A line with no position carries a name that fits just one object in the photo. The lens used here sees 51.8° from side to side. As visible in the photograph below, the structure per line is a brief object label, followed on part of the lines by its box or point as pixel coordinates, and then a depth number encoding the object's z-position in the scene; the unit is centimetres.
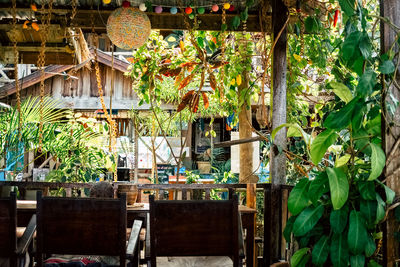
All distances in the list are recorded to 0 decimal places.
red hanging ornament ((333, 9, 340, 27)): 328
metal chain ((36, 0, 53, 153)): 341
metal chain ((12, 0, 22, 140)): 344
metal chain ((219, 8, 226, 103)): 362
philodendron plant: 168
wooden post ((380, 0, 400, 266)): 178
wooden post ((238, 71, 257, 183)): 500
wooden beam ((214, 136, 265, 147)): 339
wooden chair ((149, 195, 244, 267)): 191
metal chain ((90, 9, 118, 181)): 369
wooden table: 282
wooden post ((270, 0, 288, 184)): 311
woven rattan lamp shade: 337
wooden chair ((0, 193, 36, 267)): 195
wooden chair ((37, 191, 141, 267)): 192
